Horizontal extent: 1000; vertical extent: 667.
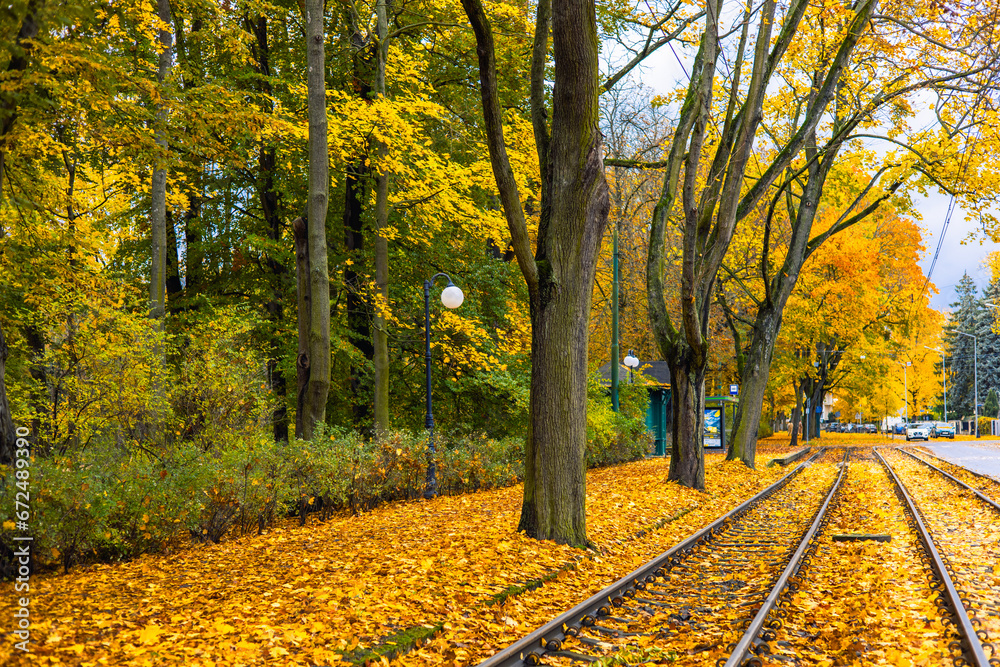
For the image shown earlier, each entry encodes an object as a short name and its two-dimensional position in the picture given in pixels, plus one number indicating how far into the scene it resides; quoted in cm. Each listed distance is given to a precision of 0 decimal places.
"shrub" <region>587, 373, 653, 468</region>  2068
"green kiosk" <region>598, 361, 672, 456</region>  2909
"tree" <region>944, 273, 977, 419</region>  7112
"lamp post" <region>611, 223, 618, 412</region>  2211
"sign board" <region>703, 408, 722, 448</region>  3212
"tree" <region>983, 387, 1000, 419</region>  7119
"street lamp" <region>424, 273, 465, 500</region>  1324
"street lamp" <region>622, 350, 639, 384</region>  2353
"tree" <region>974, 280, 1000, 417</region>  6956
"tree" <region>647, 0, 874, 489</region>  1406
